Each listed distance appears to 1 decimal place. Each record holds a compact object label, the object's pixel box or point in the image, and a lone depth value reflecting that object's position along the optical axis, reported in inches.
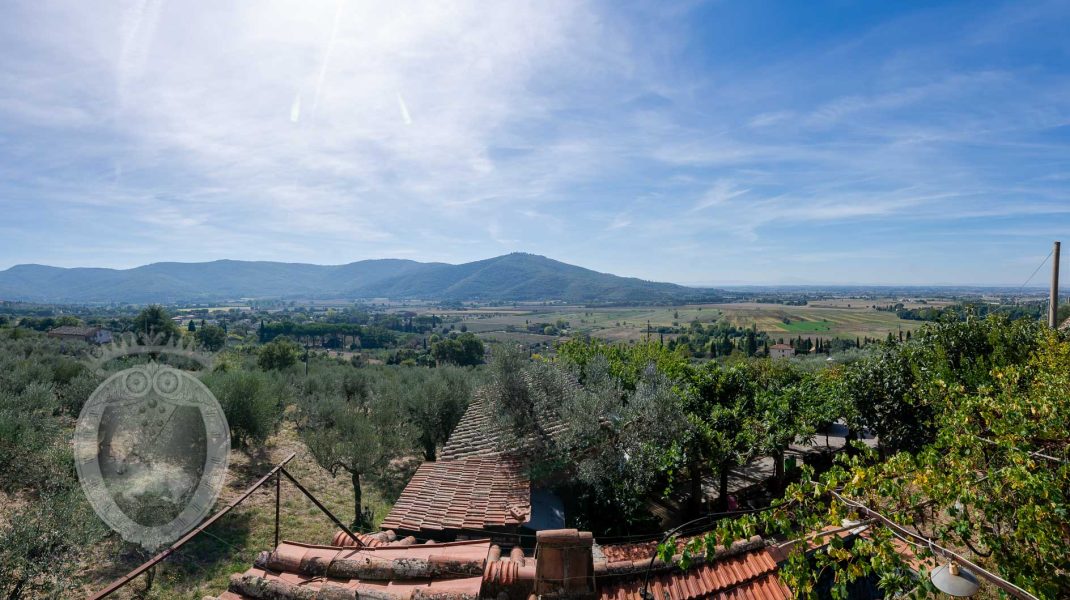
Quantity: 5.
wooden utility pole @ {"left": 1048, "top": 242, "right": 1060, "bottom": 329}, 562.9
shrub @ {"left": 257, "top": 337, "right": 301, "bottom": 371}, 1292.4
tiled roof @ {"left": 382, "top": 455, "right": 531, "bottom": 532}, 286.5
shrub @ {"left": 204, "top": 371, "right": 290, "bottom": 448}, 594.5
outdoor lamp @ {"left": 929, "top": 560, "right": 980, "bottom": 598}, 114.6
